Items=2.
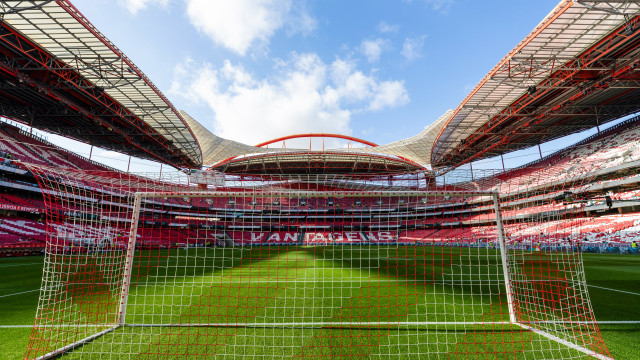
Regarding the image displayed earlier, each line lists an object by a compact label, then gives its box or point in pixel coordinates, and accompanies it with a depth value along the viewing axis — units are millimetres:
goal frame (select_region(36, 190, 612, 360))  4344
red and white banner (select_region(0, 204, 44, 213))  19425
